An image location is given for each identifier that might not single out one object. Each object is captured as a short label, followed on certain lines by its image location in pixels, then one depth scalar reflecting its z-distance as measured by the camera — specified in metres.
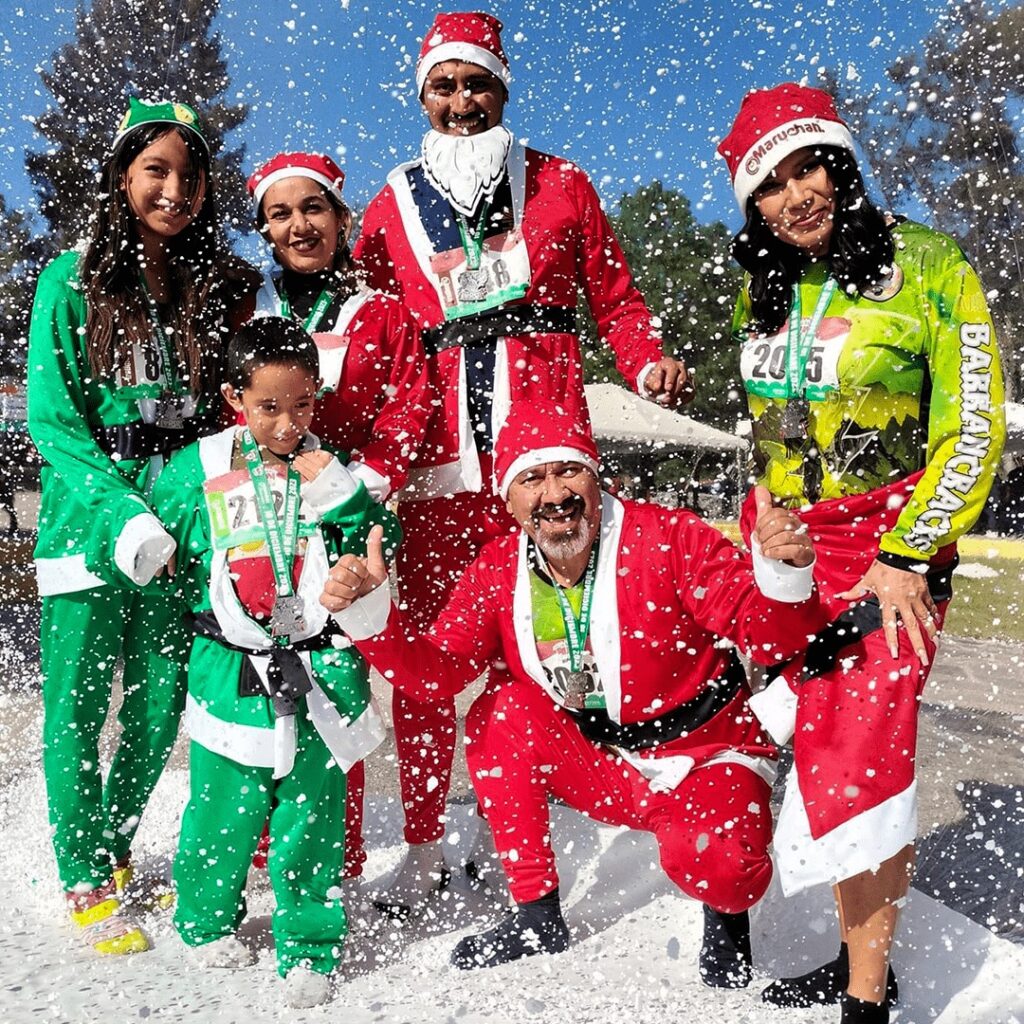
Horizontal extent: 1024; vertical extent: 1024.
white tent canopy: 16.00
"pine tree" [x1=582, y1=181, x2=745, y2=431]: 23.05
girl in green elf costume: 2.90
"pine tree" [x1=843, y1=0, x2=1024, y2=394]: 17.02
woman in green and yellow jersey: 2.39
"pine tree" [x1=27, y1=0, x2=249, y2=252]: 16.41
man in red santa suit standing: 3.19
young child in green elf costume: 2.71
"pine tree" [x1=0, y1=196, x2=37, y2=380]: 18.05
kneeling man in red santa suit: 2.75
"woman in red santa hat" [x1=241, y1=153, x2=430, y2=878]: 3.03
